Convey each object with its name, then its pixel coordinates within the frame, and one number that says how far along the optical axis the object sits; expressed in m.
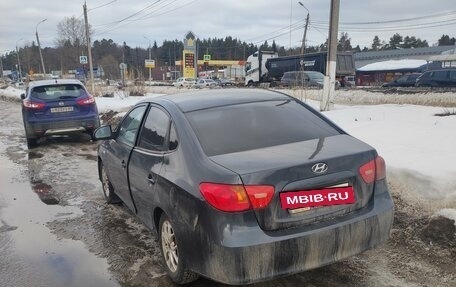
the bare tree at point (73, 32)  67.77
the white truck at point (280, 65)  32.06
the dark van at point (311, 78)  24.97
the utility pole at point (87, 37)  28.86
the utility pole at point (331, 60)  13.30
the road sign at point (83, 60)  36.21
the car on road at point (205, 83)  47.33
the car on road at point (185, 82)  51.87
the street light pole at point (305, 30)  43.45
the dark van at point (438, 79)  24.84
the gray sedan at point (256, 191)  2.83
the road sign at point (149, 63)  66.44
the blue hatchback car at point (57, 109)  10.51
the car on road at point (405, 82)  31.01
